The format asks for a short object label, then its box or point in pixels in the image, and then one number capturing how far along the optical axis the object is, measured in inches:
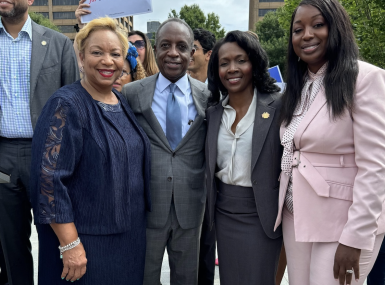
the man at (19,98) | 111.1
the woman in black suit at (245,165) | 94.4
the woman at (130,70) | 140.2
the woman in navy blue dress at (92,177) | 80.1
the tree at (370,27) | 282.7
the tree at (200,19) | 1268.5
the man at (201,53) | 195.6
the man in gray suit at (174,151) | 103.0
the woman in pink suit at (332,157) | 73.1
